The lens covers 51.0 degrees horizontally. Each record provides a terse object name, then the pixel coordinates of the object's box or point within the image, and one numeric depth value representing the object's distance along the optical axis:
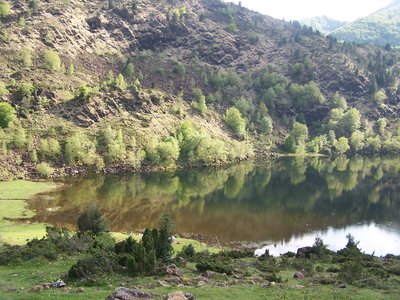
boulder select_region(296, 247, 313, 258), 52.66
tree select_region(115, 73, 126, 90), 175.00
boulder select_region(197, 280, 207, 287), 32.38
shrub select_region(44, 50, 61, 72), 168.00
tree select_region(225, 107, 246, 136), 196.25
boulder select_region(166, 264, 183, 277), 35.38
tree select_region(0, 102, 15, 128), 124.56
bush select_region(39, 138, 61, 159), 124.56
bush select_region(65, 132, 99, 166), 128.38
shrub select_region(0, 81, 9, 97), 137.35
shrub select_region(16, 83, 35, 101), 141.00
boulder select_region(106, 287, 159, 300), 25.31
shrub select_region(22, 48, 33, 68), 162.25
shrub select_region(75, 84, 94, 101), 153.50
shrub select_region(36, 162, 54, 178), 116.00
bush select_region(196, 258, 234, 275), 38.09
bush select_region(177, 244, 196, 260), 45.59
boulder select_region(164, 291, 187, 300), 25.47
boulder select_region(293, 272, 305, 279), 39.55
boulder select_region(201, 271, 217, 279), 36.03
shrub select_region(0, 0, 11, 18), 187.62
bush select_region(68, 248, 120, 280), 32.31
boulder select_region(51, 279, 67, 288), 30.41
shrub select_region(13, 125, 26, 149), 122.04
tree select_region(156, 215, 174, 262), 39.56
